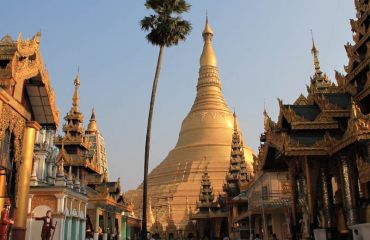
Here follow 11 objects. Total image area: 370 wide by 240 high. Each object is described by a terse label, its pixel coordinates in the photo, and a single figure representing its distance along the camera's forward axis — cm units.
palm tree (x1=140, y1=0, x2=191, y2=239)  2027
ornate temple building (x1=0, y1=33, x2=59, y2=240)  1302
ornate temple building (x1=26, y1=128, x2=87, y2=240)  1956
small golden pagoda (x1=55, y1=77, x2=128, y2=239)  3319
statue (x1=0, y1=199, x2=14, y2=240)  1164
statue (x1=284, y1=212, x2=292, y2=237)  2322
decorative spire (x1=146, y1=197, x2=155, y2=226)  5783
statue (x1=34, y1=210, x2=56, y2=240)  1448
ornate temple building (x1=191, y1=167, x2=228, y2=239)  5038
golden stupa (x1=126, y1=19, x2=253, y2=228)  6203
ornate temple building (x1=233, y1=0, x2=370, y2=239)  1689
